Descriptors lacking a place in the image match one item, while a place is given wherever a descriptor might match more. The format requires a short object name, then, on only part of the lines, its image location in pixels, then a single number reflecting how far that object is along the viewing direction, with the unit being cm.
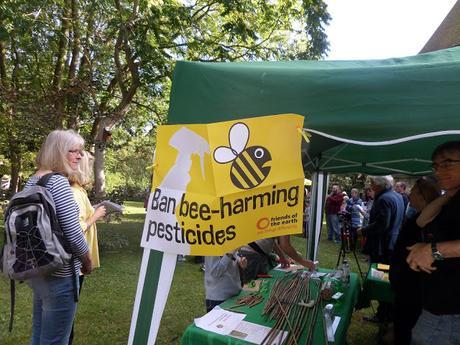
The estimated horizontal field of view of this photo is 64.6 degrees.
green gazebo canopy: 175
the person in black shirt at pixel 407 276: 295
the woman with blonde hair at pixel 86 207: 249
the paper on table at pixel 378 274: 376
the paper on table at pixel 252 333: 199
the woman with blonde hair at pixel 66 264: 211
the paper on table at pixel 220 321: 208
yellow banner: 191
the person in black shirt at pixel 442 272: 179
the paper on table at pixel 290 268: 360
